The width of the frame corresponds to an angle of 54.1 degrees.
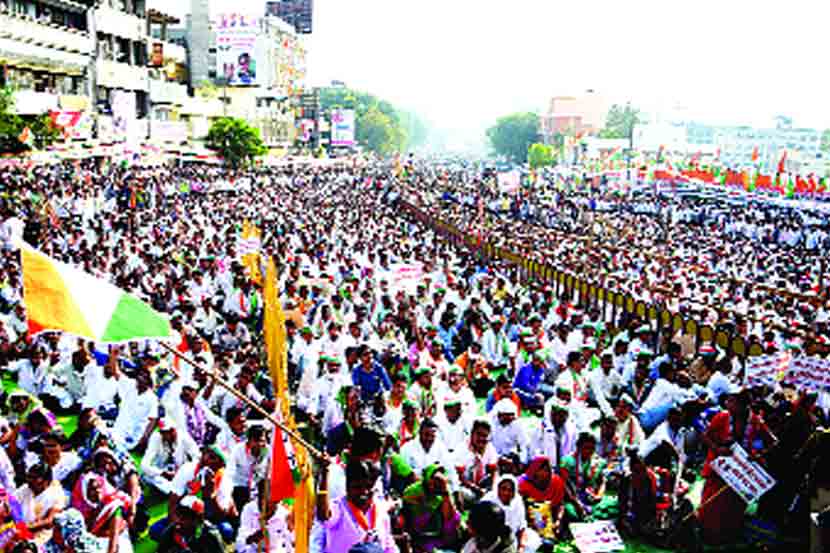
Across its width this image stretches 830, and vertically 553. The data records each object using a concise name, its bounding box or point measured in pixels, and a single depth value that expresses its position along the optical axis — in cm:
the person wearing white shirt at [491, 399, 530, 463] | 662
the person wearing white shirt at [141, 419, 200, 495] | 627
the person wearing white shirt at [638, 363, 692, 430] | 758
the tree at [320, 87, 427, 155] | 10600
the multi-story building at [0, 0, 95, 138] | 3002
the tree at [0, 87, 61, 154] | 2239
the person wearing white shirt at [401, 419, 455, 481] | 611
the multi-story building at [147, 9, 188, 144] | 4288
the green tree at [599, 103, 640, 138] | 10519
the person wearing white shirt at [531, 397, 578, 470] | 649
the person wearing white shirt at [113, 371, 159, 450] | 700
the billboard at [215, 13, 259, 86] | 6006
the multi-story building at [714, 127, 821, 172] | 13288
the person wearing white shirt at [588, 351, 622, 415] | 849
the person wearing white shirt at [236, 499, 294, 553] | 484
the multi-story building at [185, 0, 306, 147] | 6006
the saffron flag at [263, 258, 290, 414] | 461
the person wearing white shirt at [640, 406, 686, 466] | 627
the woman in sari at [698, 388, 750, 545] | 571
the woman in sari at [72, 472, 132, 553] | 464
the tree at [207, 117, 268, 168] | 4359
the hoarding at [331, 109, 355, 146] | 8525
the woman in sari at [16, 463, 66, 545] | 500
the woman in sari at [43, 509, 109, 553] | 429
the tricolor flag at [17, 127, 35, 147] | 2200
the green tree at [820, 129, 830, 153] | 11282
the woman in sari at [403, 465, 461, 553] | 535
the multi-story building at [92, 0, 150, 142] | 3459
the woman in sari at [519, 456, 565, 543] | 568
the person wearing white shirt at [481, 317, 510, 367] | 1012
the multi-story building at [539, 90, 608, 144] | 11925
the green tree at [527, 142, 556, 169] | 7950
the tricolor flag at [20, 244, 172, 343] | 355
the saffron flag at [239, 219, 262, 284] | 1077
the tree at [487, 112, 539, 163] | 10238
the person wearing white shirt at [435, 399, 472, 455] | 657
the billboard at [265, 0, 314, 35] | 8969
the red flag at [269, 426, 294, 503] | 436
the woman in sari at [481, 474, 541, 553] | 498
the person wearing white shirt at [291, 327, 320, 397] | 821
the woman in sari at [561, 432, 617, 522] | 618
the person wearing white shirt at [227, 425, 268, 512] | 582
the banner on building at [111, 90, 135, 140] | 3400
